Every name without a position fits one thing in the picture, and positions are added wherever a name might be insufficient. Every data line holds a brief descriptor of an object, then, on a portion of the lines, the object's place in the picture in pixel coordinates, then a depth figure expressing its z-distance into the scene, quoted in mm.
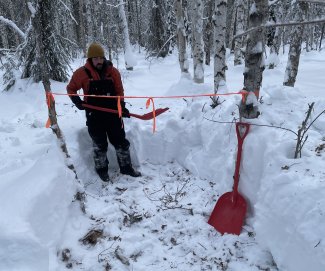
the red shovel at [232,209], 3871
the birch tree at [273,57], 14138
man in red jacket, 4934
